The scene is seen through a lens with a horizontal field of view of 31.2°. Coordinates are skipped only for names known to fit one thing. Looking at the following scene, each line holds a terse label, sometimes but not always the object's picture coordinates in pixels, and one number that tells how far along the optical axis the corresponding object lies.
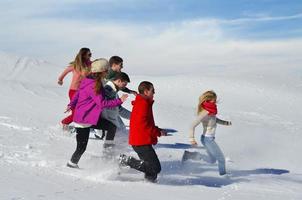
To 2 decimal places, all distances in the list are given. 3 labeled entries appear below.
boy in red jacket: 6.80
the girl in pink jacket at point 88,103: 7.07
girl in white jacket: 7.91
